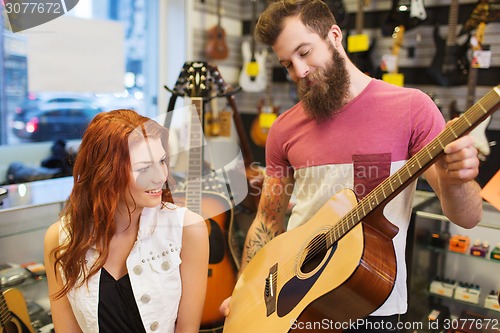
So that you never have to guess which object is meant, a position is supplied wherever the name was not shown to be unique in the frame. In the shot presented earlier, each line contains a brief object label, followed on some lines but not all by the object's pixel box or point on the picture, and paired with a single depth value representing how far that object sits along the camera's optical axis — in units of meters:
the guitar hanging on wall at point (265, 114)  3.01
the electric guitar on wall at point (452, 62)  2.32
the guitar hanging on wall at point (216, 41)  3.49
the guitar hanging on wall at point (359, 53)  1.45
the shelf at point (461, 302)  1.45
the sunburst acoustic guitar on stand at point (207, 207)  1.17
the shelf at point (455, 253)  1.51
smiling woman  1.14
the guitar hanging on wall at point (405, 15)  2.50
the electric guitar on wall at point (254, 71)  3.49
